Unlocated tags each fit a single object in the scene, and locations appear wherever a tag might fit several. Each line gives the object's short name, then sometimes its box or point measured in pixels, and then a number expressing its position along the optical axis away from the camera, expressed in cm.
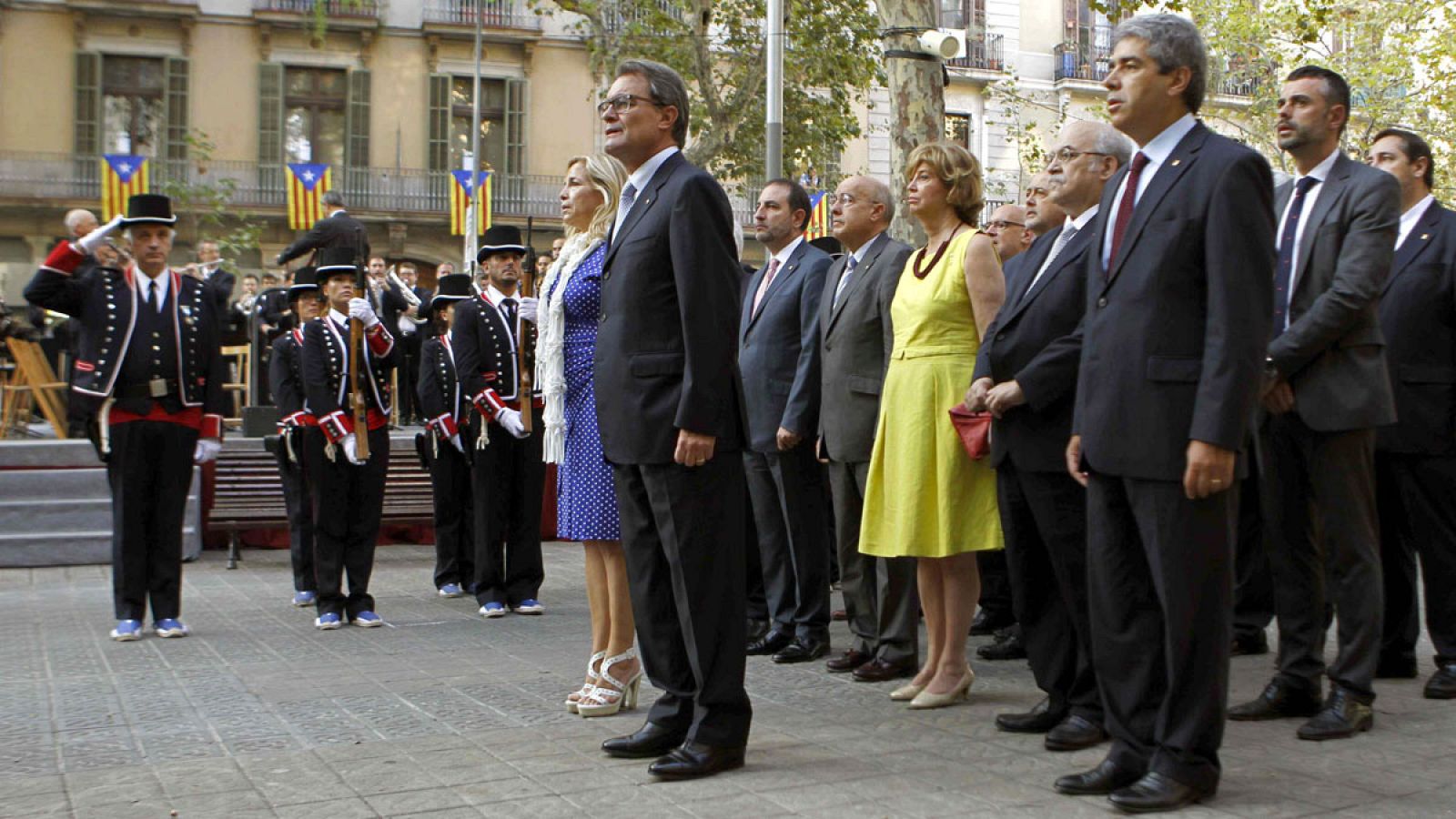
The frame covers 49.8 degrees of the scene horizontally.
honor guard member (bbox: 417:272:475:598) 1086
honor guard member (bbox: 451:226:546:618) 972
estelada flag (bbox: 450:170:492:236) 3369
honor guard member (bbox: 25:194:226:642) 849
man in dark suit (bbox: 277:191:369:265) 1043
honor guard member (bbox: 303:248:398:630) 913
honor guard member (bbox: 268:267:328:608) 973
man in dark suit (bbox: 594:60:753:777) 521
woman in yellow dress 635
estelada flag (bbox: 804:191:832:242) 1941
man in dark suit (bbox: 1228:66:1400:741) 587
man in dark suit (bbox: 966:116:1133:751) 559
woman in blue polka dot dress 633
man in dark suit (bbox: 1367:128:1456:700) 669
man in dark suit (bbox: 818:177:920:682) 705
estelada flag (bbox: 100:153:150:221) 2777
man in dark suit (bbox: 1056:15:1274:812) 453
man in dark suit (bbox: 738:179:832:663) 775
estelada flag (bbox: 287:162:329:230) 3094
